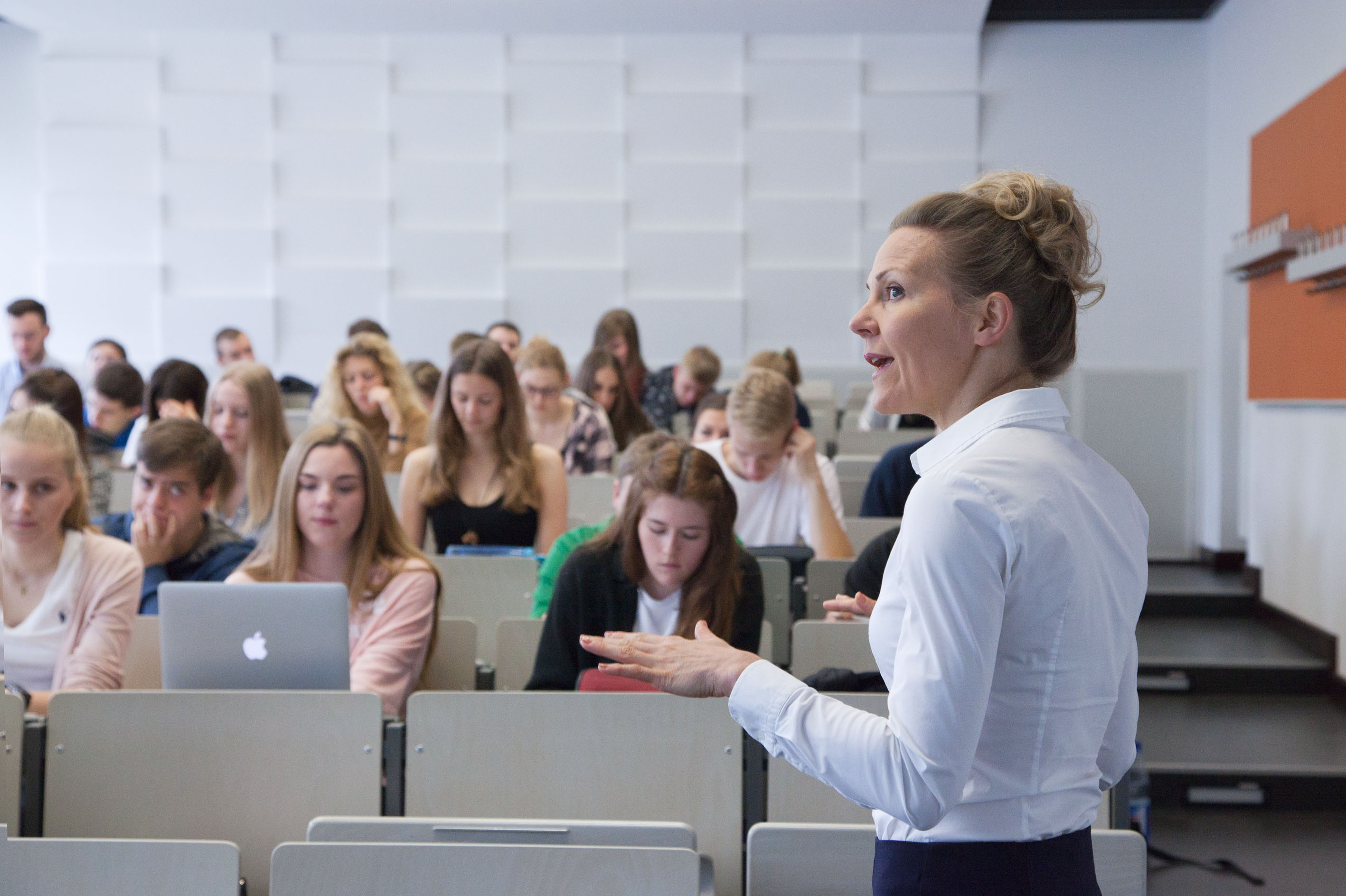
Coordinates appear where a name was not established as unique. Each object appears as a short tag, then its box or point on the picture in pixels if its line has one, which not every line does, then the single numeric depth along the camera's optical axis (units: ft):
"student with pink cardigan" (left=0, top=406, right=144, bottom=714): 8.69
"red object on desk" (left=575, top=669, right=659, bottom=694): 7.56
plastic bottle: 10.95
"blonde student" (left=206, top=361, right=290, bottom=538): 12.67
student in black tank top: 12.39
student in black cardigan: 8.64
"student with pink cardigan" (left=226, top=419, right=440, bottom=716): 8.77
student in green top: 9.41
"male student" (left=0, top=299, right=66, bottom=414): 21.74
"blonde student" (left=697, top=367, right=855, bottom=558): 12.64
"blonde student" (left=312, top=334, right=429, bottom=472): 16.10
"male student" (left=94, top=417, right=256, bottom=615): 9.87
